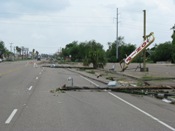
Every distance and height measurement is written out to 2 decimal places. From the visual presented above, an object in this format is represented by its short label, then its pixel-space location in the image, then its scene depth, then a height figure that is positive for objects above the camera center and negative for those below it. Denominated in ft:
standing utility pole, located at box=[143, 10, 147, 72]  142.75 +8.70
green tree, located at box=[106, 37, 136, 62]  460.14 +7.27
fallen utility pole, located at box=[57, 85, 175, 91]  68.39 -6.17
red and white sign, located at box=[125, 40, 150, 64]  142.49 +1.78
